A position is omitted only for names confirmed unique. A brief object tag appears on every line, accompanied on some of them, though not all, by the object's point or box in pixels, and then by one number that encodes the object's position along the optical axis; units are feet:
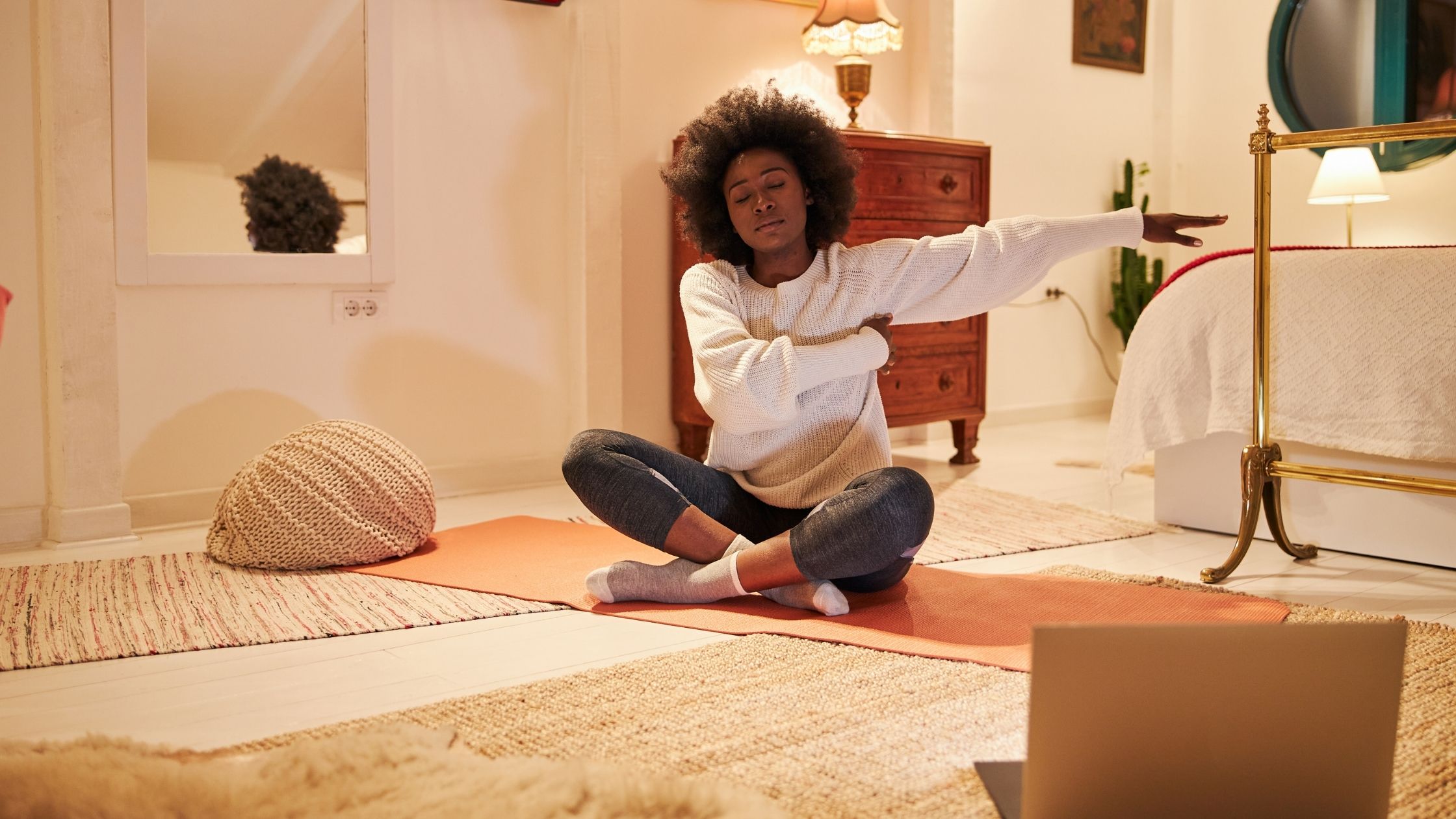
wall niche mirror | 9.92
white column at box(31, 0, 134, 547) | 9.43
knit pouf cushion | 8.51
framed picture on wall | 17.95
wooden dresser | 12.96
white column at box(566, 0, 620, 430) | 12.17
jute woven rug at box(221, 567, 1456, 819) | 4.59
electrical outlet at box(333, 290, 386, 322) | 11.16
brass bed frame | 8.11
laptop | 3.62
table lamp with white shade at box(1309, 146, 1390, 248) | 15.98
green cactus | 18.19
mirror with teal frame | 16.94
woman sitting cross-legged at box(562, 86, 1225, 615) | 6.93
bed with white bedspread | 8.42
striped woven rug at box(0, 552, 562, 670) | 6.82
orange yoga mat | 6.64
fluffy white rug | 4.05
